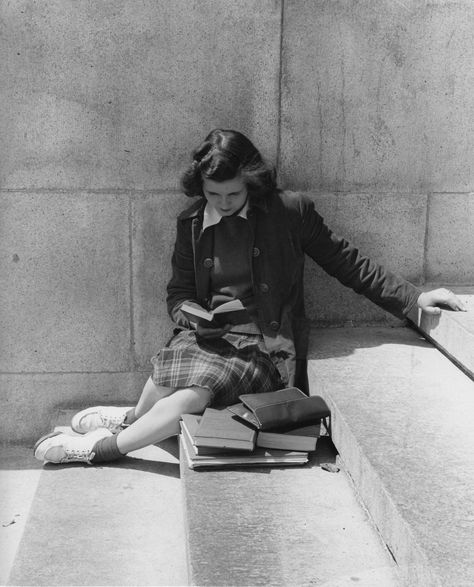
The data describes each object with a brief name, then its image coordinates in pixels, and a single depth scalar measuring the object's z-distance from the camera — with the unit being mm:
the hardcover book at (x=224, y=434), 3348
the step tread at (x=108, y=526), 3170
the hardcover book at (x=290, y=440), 3469
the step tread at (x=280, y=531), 2666
